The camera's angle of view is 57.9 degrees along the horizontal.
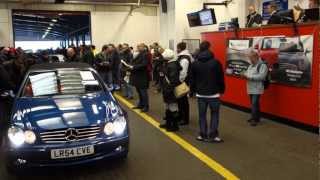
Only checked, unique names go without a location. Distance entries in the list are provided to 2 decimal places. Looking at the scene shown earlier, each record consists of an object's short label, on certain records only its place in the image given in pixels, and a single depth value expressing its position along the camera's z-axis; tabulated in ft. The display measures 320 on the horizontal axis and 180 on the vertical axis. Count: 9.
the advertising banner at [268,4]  30.42
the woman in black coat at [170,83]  17.10
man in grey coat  17.84
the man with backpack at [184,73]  18.17
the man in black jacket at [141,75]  22.00
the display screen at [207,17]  30.79
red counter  16.30
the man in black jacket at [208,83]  14.87
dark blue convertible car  10.70
